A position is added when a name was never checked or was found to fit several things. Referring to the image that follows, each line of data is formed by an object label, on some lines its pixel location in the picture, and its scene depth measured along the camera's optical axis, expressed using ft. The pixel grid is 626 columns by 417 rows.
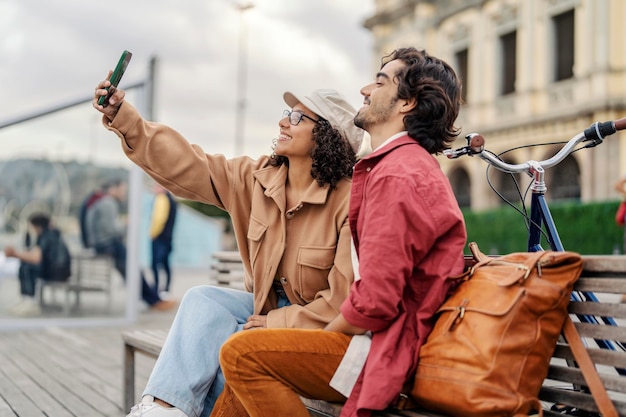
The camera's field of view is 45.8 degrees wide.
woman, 8.98
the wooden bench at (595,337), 6.77
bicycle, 8.70
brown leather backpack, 6.66
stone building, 68.54
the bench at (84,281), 25.98
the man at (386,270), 7.26
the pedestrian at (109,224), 27.07
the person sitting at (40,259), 25.50
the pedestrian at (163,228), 35.04
